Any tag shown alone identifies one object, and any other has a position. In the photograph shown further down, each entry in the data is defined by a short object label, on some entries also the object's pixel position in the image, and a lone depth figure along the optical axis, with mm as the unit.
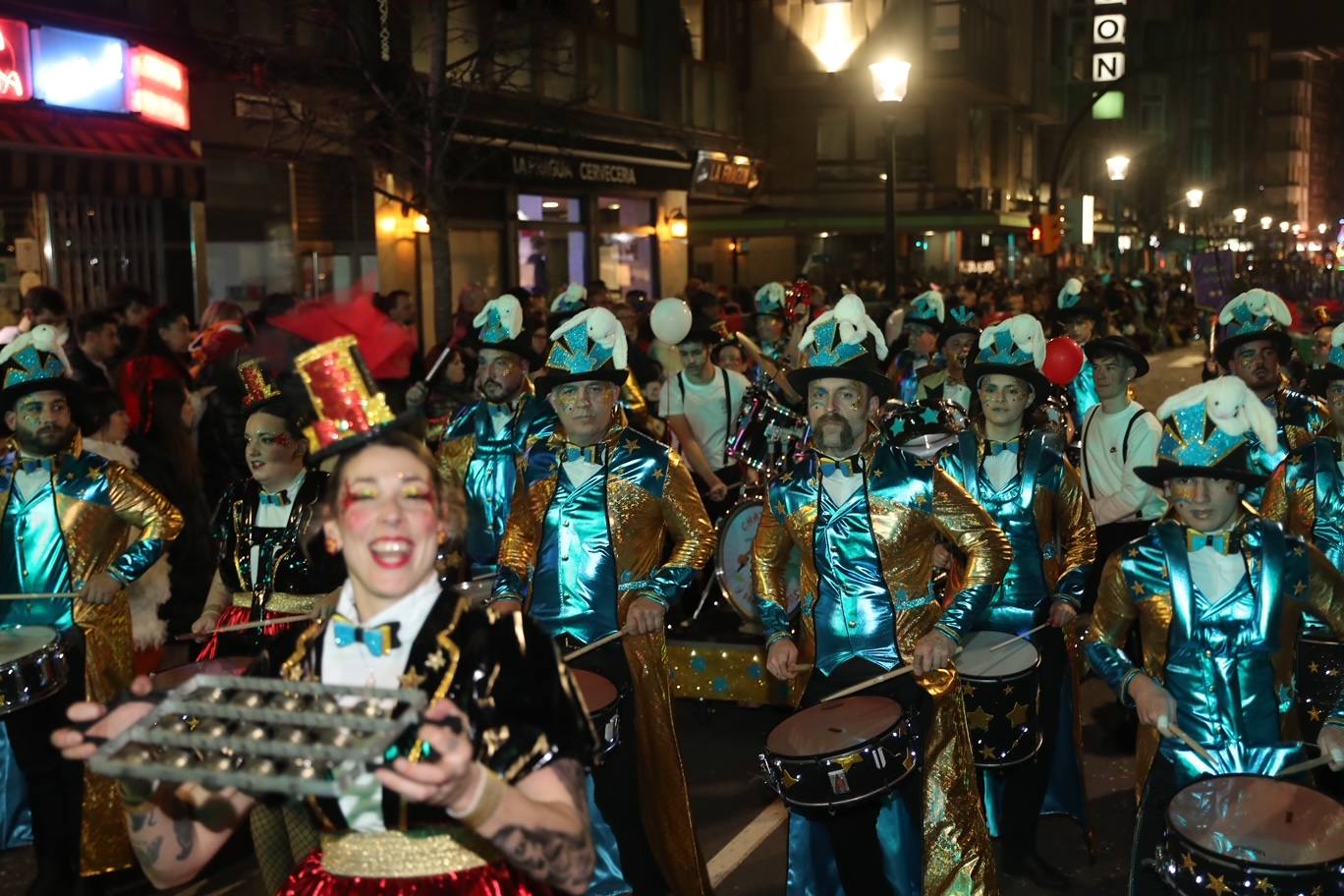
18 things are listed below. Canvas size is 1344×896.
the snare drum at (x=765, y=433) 10242
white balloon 11250
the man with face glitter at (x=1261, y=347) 8852
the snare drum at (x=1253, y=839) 4141
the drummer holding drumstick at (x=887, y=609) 5562
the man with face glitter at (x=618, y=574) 6035
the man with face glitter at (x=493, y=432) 8117
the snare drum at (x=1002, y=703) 6133
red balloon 9586
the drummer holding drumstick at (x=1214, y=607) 4914
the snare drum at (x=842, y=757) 5008
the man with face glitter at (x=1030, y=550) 6543
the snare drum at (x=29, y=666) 5906
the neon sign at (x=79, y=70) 14758
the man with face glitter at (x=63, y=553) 6438
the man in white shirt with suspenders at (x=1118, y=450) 8406
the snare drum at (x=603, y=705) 5520
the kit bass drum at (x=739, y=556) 9430
